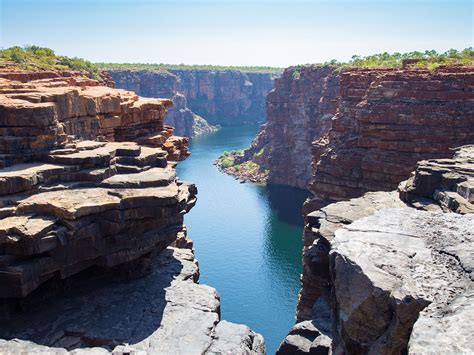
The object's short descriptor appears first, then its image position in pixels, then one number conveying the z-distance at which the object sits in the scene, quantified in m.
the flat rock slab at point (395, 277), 12.17
